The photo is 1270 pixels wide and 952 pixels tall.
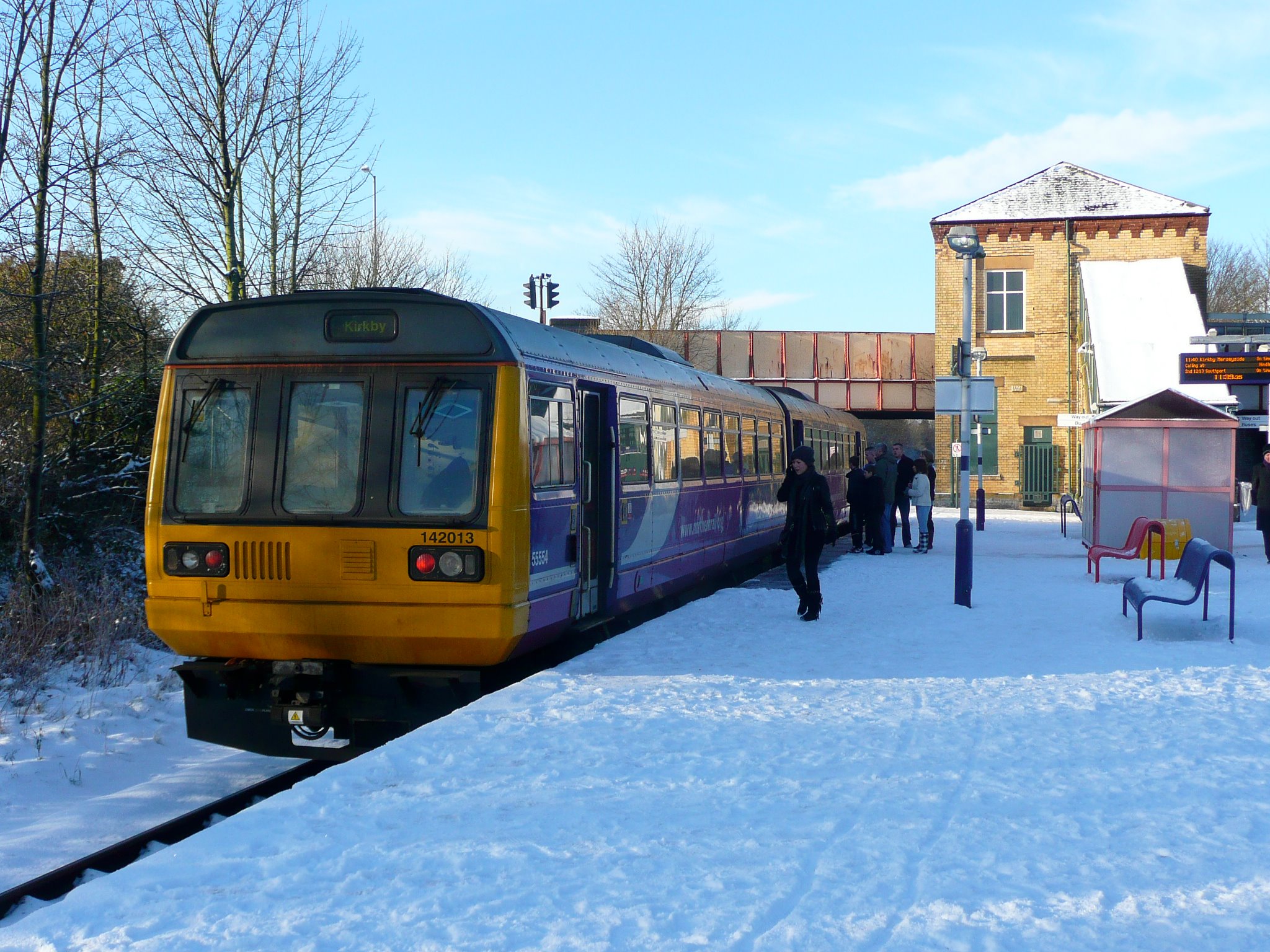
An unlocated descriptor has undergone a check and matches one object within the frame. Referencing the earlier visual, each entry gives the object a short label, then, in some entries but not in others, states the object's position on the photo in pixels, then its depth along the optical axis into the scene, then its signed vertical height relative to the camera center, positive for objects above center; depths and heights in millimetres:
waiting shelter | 19016 -233
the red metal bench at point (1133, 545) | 16297 -1305
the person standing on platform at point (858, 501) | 20333 -837
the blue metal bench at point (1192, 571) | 10680 -1114
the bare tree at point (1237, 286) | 56250 +7790
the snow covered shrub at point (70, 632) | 10680 -1729
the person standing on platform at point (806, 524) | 11703 -697
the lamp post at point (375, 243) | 28422 +5082
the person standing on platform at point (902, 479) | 21328 -488
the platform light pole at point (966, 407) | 12945 +474
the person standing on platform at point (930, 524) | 20859 -1241
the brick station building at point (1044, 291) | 39344 +5196
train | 7504 -381
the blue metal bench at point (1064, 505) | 25766 -1168
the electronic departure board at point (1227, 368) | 21516 +1445
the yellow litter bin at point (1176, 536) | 18500 -1308
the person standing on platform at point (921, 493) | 20547 -702
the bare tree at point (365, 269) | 30469 +4732
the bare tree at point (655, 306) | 46500 +5576
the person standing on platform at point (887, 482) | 20594 -531
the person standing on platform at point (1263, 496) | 18641 -727
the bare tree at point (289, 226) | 19297 +3678
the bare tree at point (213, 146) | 17266 +4407
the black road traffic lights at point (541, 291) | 32531 +4294
